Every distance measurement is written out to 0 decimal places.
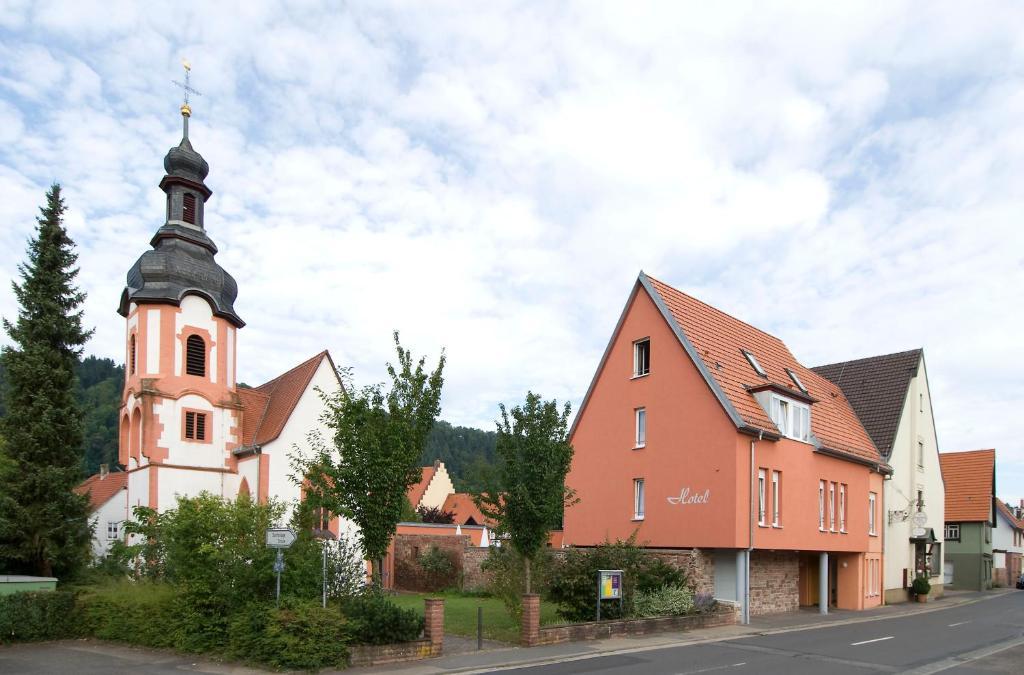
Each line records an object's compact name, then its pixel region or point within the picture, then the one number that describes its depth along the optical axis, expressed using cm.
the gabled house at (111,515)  3591
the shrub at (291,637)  1518
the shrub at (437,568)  3538
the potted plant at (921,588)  3916
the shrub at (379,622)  1620
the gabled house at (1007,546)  6519
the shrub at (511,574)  2080
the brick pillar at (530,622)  1877
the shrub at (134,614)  1759
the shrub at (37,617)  1928
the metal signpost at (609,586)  2098
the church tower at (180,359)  3428
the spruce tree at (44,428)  2467
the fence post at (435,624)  1714
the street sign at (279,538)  1581
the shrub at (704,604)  2405
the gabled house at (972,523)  5491
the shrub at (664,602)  2247
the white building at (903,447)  3832
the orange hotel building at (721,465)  2656
